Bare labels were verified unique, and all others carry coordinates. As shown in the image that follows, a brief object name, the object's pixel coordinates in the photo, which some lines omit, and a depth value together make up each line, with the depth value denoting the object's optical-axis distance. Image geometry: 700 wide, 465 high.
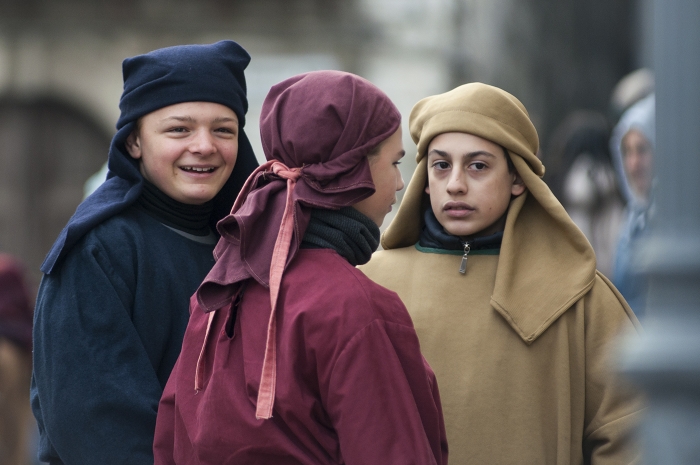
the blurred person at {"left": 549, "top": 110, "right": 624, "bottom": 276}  12.91
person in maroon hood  4.66
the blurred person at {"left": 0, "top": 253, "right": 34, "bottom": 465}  12.08
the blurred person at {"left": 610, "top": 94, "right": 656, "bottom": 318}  10.51
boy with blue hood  5.97
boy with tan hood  6.38
